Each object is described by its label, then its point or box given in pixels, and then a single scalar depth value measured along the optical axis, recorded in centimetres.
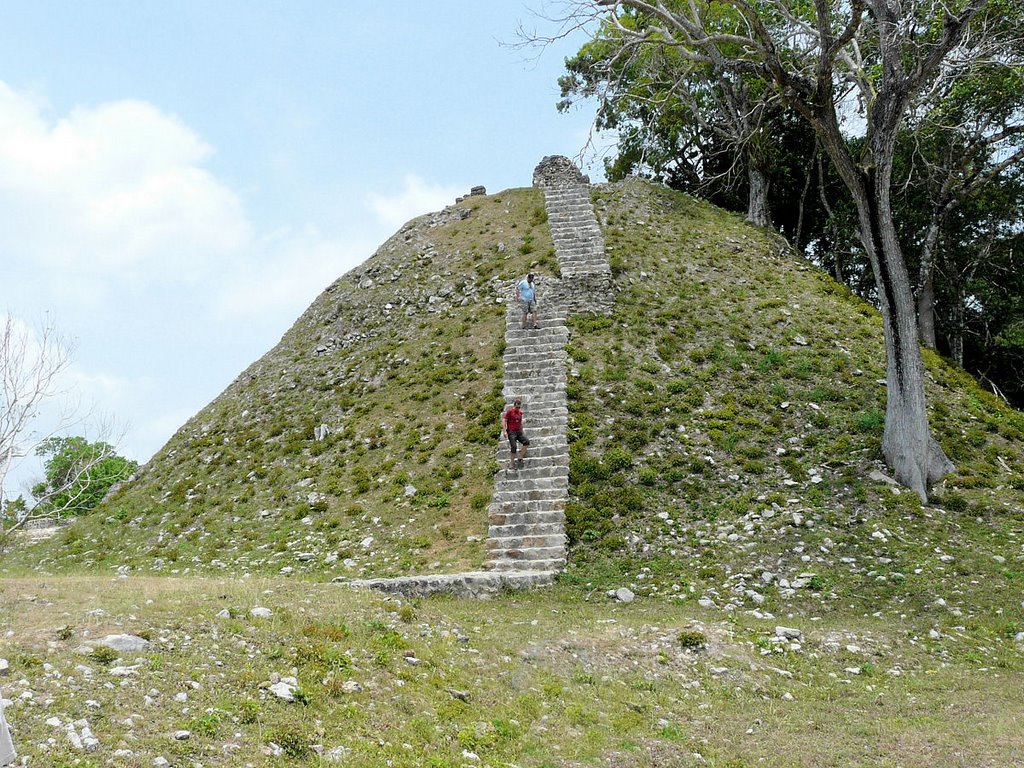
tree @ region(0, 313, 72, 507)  1164
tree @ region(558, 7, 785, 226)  3316
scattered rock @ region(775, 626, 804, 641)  1153
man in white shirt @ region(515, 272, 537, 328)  2433
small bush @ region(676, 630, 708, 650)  1101
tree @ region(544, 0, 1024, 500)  1527
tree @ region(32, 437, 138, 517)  1172
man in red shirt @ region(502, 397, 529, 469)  1841
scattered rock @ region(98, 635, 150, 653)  785
